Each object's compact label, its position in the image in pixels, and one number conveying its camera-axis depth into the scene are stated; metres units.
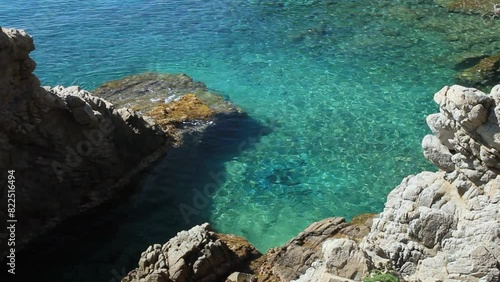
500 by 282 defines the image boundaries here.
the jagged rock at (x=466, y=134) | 11.75
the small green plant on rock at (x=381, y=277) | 12.05
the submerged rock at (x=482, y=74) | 29.04
